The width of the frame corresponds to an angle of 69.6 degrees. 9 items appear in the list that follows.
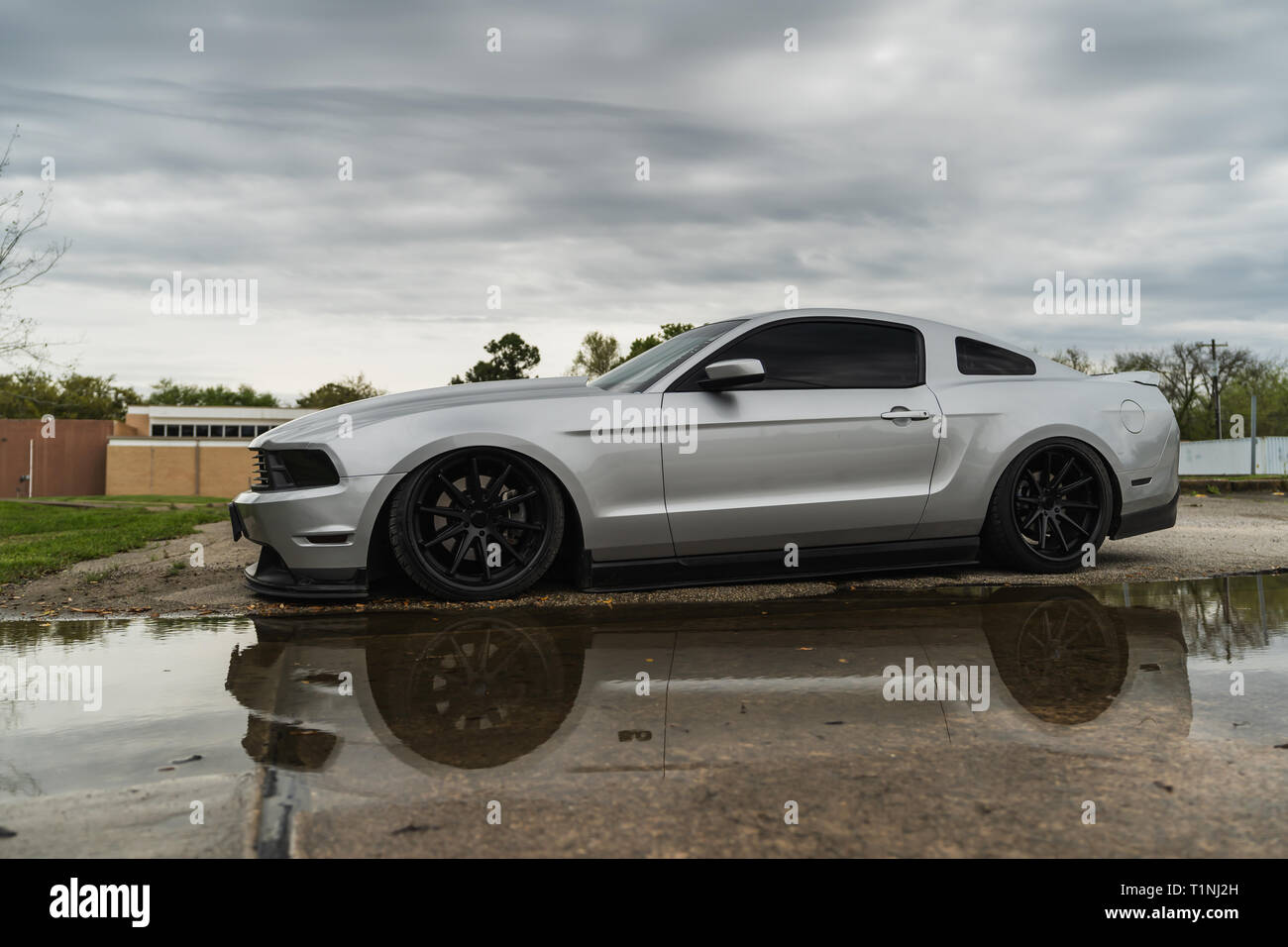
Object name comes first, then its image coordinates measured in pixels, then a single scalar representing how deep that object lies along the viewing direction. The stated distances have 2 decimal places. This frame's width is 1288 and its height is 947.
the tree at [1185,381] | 58.72
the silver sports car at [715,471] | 4.49
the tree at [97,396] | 60.00
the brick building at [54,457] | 50.44
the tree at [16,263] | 14.59
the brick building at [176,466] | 50.88
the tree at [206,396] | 93.19
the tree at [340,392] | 69.44
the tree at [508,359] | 62.88
